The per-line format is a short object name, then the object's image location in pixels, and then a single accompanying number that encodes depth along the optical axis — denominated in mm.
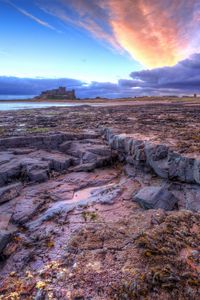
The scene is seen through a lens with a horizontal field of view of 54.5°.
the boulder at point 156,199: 4469
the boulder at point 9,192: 5365
